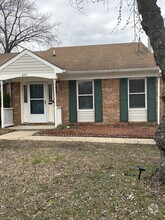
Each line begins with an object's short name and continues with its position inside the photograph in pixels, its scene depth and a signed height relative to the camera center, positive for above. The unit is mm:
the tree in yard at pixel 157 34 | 2951 +1182
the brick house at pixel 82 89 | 8473 +834
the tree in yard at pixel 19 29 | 21036 +9236
